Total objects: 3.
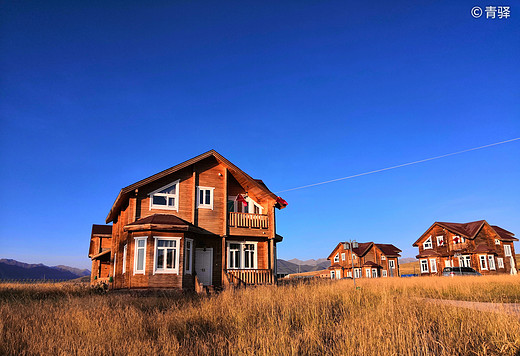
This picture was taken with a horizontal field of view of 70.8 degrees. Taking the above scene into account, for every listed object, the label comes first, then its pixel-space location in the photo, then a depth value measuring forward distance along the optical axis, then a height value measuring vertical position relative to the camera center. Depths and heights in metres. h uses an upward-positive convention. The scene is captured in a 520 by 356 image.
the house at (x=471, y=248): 48.00 +0.91
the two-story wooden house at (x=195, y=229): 19.44 +1.68
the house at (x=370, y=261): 62.16 -0.86
